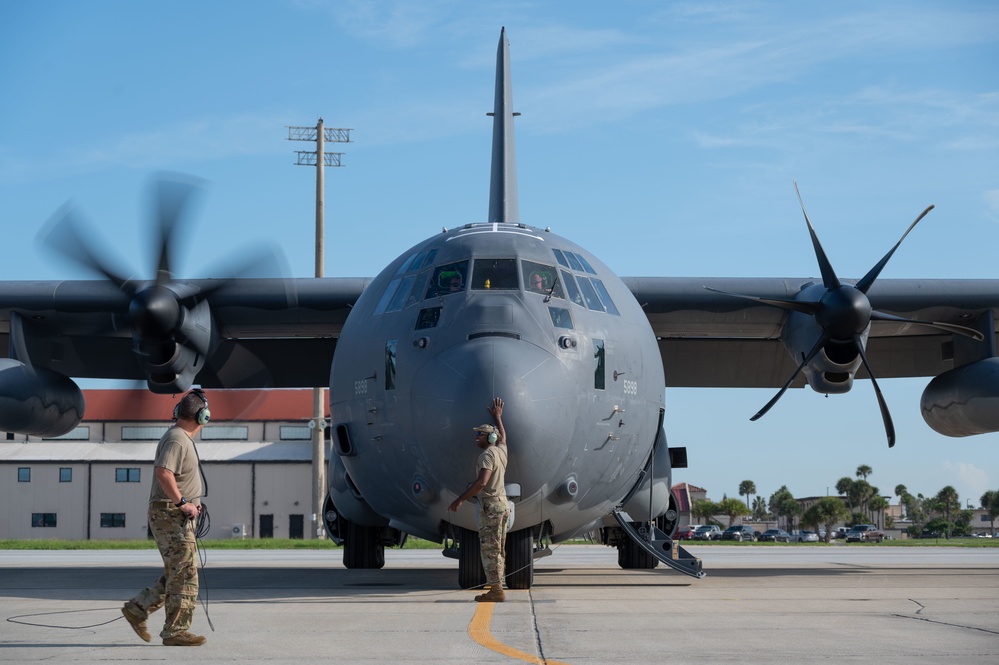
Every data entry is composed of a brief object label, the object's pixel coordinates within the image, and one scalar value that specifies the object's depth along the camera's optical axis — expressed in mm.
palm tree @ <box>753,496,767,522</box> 174625
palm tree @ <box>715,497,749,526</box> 143875
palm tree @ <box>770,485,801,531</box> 150125
